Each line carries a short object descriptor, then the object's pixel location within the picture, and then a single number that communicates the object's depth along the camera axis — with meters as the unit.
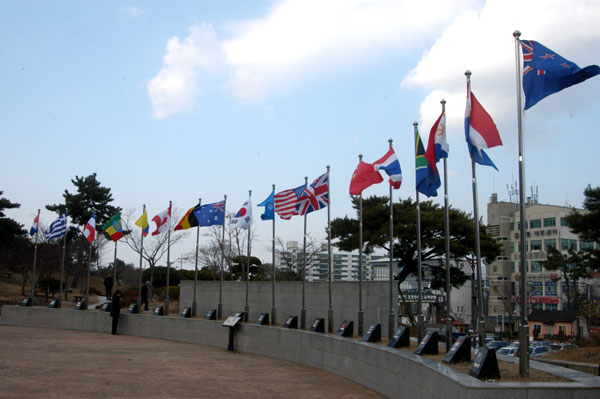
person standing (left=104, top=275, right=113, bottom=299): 31.21
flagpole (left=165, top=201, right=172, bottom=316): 26.26
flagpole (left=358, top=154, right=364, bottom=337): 16.62
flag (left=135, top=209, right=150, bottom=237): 27.06
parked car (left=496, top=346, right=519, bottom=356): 29.02
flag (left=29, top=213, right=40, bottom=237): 31.31
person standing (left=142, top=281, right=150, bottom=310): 30.02
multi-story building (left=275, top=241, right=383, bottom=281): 50.47
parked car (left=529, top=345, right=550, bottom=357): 29.32
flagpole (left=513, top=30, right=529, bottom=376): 9.03
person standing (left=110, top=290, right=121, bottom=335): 25.72
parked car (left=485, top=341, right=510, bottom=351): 35.24
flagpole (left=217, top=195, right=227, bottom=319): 24.20
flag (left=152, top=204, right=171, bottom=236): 25.78
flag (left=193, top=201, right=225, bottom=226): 24.12
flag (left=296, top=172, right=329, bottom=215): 18.55
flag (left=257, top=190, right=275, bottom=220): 21.05
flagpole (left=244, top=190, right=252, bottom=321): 22.53
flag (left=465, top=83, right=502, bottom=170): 10.88
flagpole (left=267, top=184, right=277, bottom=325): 20.80
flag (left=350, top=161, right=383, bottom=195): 15.89
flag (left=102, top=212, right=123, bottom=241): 27.52
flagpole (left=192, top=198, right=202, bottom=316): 25.77
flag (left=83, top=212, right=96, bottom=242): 28.58
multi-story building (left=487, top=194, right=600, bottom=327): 73.62
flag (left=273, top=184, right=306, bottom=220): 19.52
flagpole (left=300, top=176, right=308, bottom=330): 19.44
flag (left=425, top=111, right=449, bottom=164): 12.38
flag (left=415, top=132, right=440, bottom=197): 13.25
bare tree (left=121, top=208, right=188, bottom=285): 48.99
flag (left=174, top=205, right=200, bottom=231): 24.61
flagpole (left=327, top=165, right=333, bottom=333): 17.92
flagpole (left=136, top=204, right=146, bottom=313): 27.27
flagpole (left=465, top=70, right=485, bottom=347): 10.40
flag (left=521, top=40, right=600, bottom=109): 9.32
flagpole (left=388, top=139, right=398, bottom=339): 15.24
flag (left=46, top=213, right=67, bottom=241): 29.02
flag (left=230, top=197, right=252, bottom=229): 22.14
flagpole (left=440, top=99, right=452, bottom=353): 11.59
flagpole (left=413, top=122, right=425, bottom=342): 13.12
